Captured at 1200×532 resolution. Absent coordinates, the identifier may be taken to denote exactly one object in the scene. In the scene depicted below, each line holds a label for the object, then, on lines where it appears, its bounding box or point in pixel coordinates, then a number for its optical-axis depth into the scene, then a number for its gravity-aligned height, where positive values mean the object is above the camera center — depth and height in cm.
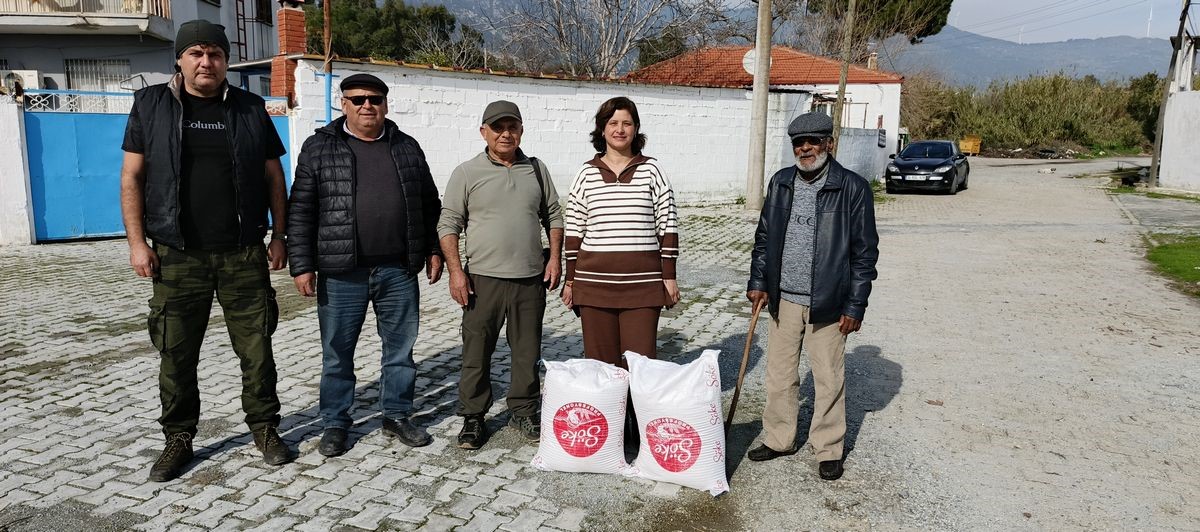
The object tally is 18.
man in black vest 355 -40
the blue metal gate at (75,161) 1056 -45
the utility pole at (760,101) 1458 +74
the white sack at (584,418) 376 -130
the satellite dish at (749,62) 1730 +169
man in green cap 406 -62
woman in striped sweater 393 -47
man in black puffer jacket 386 -51
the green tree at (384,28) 3466 +470
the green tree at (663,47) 2008 +232
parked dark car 2048 -62
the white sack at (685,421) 366 -127
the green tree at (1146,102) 4138 +247
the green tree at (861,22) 3778 +577
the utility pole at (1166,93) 2039 +144
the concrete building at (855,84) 2803 +206
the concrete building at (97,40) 1577 +182
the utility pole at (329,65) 1139 +95
